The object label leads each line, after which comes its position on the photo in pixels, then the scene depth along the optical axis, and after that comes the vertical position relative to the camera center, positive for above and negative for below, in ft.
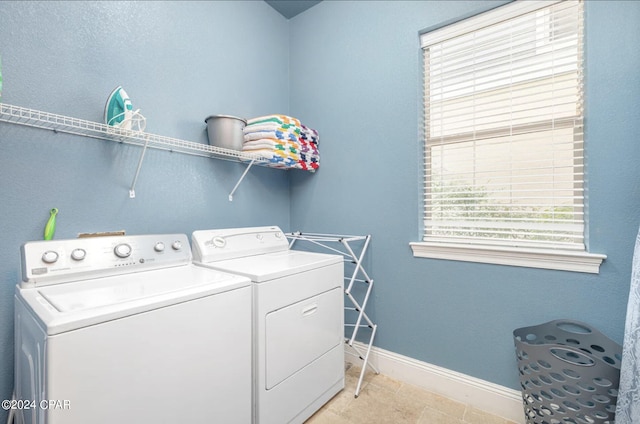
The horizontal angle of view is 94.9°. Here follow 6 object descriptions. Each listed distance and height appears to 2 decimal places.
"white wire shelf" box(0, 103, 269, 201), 4.01 +1.26
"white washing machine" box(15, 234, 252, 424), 2.66 -1.34
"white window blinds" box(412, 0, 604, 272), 4.91 +1.36
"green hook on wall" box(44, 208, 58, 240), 4.21 -0.23
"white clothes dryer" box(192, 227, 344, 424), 4.32 -1.78
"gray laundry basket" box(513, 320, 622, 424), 3.78 -2.24
